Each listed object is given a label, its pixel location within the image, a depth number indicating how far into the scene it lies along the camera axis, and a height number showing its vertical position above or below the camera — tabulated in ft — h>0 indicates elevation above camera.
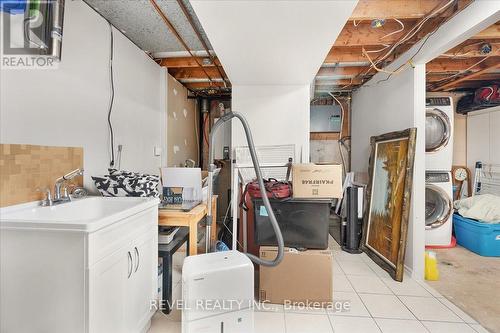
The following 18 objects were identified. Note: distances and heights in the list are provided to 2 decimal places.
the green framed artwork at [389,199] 8.14 -1.22
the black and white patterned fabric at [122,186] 6.10 -0.54
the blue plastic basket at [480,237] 10.05 -2.96
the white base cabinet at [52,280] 3.70 -1.82
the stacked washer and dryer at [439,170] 10.94 -0.09
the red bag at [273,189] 7.30 -0.73
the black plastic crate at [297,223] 7.22 -1.72
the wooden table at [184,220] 6.11 -1.41
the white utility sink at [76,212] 3.66 -0.91
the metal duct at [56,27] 4.50 +2.62
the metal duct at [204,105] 15.88 +4.04
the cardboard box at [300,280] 6.55 -3.14
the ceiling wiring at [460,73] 9.95 +4.51
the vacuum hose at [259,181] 6.24 -0.44
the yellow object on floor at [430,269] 8.20 -3.47
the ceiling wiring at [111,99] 7.18 +2.00
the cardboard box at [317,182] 7.13 -0.45
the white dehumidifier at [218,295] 4.73 -2.62
